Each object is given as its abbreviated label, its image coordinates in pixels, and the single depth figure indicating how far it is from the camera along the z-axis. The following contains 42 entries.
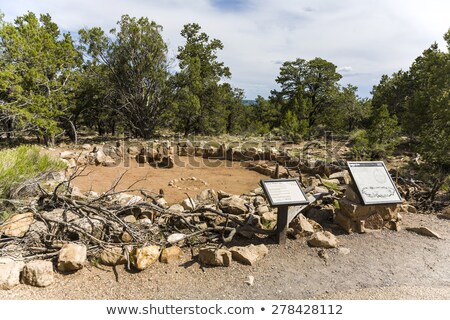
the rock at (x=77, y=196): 5.16
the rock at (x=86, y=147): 11.88
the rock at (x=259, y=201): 5.56
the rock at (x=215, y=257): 3.76
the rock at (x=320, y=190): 5.84
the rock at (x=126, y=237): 4.18
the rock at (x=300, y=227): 4.52
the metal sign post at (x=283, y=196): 4.07
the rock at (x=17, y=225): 3.88
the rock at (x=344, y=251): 4.18
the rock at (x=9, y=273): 3.16
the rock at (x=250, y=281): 3.46
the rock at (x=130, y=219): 4.50
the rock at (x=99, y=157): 10.26
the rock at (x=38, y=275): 3.25
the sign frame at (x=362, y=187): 4.47
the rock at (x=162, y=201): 5.93
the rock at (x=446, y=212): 5.60
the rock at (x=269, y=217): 4.85
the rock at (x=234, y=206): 5.09
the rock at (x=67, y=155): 9.92
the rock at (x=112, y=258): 3.71
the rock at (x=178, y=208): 4.98
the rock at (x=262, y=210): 5.13
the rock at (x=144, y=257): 3.61
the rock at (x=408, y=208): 5.78
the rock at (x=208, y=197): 6.15
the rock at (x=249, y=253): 3.84
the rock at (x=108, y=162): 10.41
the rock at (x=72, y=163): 9.47
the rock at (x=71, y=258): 3.46
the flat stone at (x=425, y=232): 4.76
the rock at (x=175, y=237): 4.10
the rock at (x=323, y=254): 4.06
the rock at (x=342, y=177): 7.27
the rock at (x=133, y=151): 11.92
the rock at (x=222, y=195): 6.08
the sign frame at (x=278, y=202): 4.02
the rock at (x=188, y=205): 5.18
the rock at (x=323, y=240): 4.28
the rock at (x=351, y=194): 4.73
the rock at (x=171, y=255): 3.86
